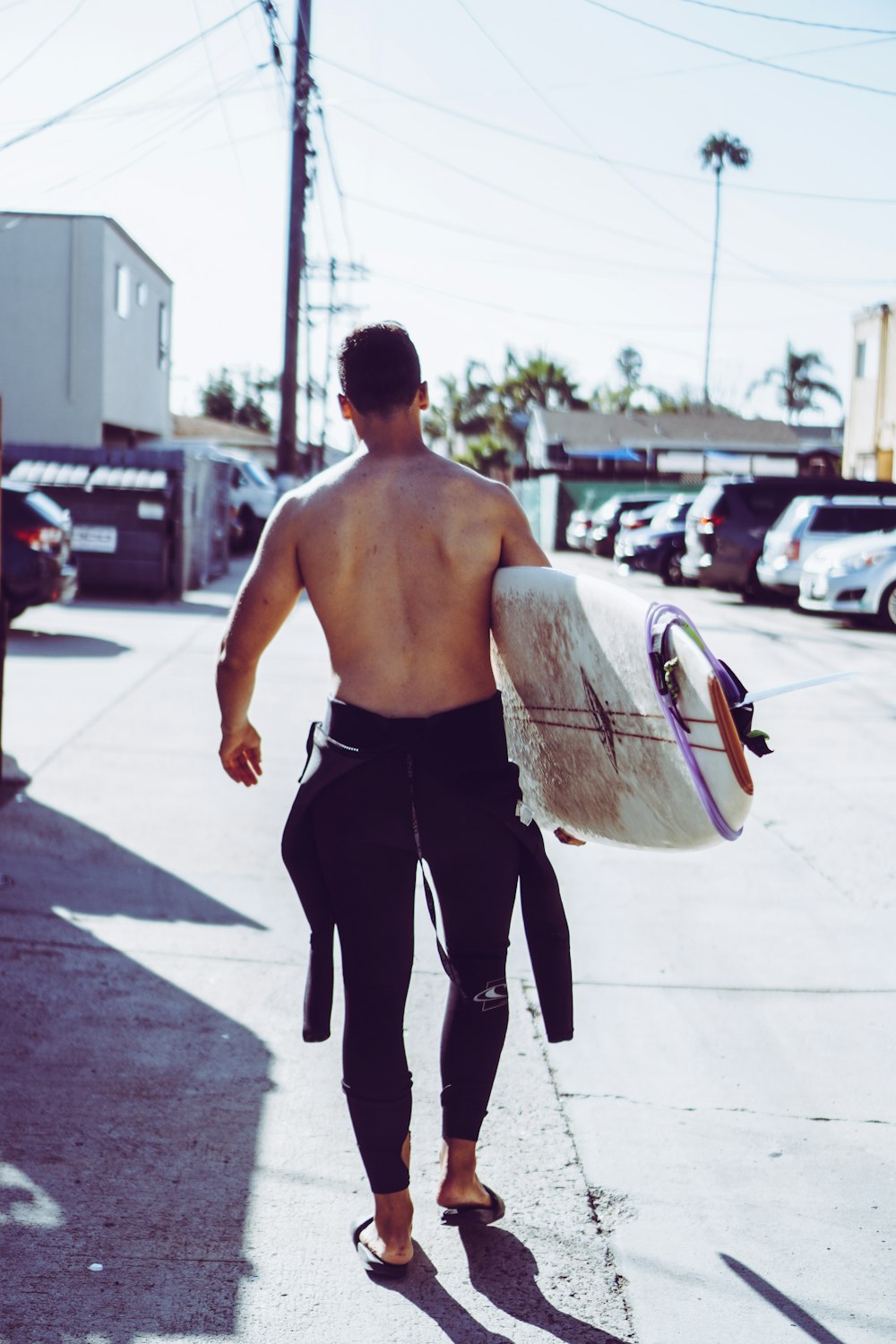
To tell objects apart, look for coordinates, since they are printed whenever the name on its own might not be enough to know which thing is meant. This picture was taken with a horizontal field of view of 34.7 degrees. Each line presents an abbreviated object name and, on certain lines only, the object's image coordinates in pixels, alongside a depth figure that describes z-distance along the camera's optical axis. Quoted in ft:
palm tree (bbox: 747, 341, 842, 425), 249.96
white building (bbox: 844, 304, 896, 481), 112.57
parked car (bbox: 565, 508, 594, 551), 112.37
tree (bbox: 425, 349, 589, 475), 225.56
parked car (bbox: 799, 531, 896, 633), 55.21
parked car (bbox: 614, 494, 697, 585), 81.82
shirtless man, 9.59
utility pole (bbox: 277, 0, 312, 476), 70.49
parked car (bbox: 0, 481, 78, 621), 40.50
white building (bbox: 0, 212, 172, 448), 96.43
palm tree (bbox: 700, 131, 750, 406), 208.54
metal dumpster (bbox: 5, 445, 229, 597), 54.75
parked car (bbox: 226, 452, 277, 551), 85.61
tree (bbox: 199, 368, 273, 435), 288.51
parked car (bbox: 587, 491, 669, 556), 102.94
